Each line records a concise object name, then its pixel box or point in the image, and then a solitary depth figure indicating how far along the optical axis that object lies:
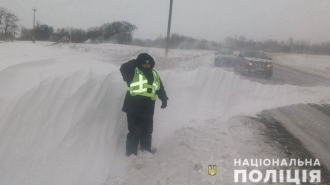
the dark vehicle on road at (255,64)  17.23
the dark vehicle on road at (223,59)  22.17
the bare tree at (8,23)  58.91
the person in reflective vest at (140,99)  4.19
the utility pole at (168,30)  25.20
